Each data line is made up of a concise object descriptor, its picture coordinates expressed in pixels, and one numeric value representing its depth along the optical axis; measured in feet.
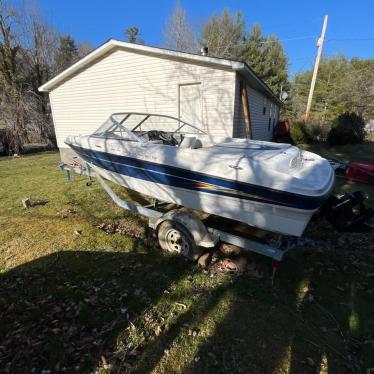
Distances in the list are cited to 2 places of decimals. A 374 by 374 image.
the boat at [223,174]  9.22
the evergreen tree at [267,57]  96.17
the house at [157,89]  24.29
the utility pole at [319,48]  48.21
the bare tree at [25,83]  47.34
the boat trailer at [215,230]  10.47
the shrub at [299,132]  49.78
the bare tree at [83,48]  118.94
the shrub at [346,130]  46.55
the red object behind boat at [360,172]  22.35
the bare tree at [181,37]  84.58
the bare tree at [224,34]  88.99
